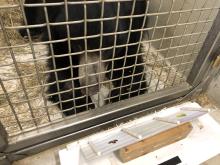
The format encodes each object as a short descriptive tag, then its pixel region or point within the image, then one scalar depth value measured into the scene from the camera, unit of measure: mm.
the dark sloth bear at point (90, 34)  692
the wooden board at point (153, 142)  713
